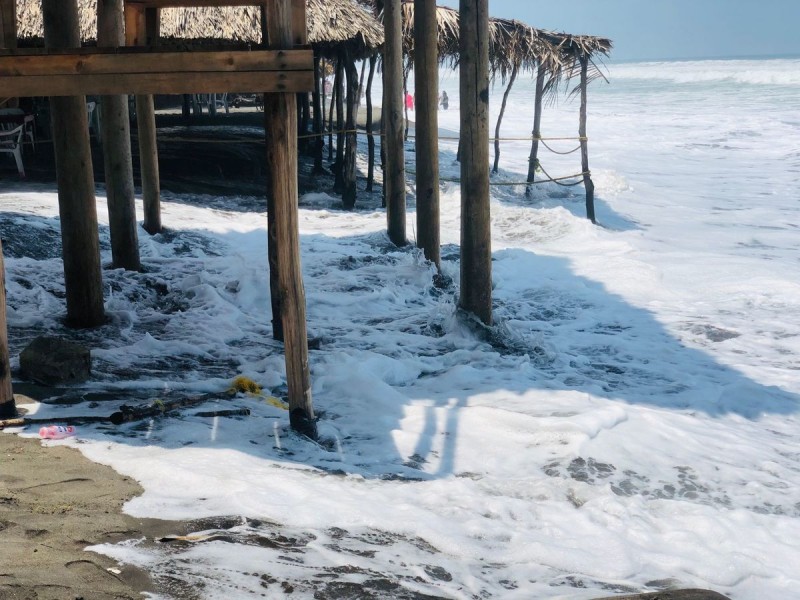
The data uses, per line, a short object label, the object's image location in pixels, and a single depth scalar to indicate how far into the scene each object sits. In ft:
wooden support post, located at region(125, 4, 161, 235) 33.47
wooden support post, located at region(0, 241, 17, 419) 16.92
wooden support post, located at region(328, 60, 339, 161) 58.13
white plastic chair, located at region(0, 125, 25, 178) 41.55
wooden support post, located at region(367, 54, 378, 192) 54.45
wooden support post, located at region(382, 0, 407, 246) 35.27
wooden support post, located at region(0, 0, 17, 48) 18.37
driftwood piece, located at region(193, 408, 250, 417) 18.94
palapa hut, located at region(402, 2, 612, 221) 51.03
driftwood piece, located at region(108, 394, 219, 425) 17.62
